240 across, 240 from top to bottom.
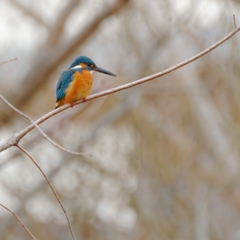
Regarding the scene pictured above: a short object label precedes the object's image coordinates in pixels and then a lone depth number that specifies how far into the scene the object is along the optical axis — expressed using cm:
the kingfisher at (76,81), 785
